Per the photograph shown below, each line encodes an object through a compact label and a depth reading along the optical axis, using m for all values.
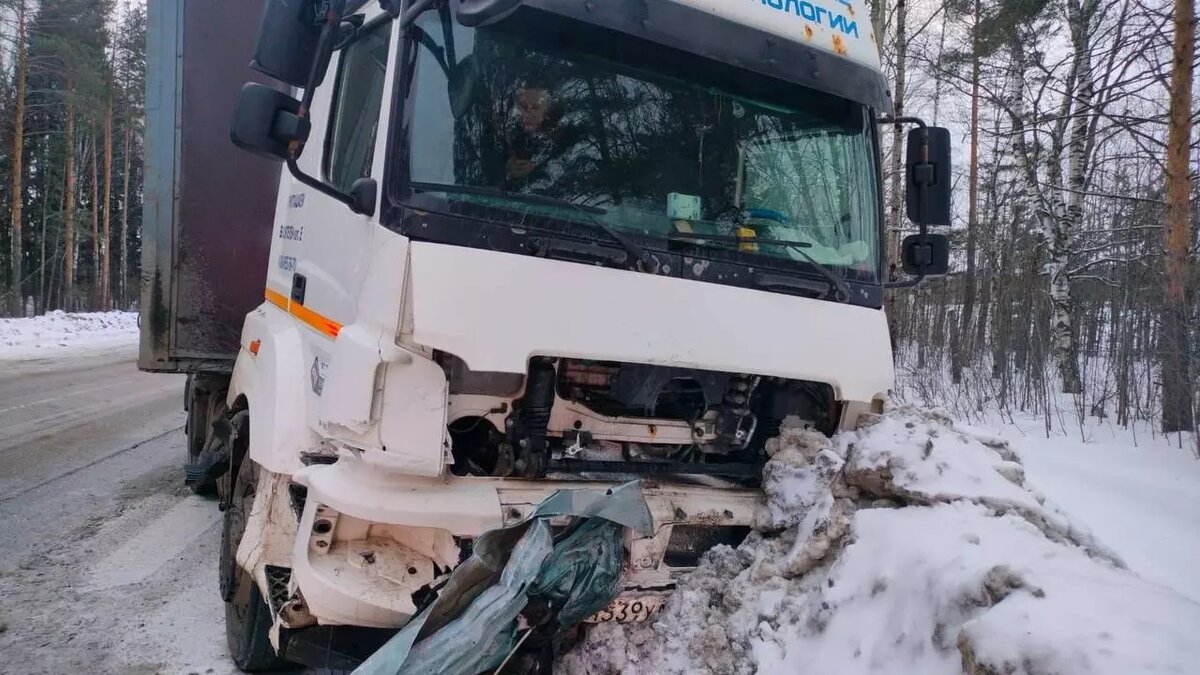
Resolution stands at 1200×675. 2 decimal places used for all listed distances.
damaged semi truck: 2.50
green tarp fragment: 2.33
